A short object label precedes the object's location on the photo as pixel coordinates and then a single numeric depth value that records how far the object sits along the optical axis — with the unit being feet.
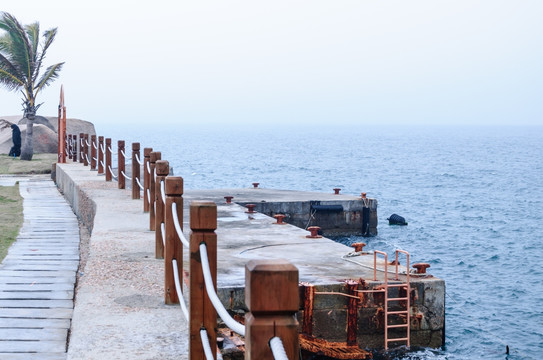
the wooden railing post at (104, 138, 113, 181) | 58.54
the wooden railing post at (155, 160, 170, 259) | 24.30
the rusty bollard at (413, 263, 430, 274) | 42.97
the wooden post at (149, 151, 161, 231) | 31.83
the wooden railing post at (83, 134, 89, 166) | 79.66
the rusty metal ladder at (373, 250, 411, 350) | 40.01
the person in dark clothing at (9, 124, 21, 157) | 116.26
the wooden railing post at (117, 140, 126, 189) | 51.19
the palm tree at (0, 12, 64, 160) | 102.42
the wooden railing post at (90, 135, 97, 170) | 70.49
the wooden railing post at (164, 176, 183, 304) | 19.12
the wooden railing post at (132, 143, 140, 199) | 44.32
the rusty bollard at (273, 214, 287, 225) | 60.44
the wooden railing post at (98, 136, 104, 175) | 64.80
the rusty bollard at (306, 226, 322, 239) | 52.07
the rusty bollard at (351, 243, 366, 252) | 45.20
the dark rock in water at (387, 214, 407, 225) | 123.65
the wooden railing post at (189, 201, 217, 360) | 12.55
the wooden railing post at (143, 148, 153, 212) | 36.14
